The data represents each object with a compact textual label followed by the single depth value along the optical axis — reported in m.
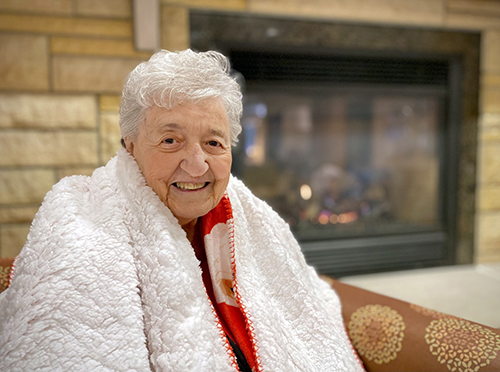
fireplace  2.23
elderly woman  0.59
